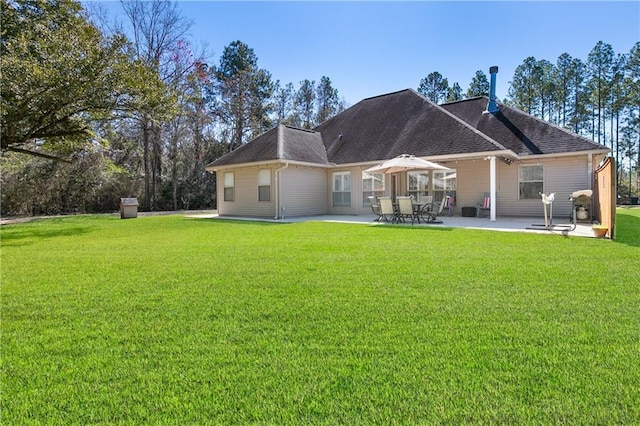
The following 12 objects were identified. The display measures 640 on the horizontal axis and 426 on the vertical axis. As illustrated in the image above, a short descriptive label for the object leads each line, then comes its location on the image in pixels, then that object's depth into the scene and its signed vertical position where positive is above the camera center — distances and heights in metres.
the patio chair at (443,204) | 12.62 -0.05
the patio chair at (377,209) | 13.09 -0.19
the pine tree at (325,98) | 38.34 +11.22
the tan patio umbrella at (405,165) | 12.16 +1.27
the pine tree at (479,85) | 37.09 +11.92
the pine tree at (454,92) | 38.59 +11.64
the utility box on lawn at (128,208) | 16.58 -0.01
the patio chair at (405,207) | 12.00 -0.13
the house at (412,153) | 13.25 +1.67
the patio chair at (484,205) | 13.65 -0.12
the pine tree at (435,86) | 38.97 +12.54
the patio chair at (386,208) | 12.55 -0.16
